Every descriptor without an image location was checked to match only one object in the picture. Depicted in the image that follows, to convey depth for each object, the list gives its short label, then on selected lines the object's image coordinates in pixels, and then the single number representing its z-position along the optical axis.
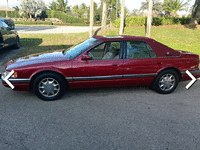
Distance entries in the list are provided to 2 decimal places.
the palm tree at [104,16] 19.42
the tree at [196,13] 20.55
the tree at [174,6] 51.75
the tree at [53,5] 79.39
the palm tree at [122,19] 16.56
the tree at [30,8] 54.26
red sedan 4.25
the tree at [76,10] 70.98
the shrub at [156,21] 20.81
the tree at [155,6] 57.84
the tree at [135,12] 64.78
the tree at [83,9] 70.33
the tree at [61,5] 76.81
